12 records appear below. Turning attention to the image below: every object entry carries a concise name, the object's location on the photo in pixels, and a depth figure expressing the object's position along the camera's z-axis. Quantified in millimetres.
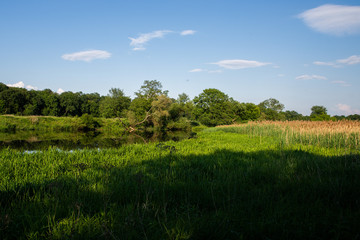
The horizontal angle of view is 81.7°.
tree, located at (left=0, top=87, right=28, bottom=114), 56688
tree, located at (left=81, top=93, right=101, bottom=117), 79381
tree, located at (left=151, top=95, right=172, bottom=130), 41344
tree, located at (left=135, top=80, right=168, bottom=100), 66062
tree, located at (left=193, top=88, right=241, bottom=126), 50000
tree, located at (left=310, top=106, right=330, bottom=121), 86706
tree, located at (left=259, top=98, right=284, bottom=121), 78812
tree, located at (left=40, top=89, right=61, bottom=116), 67750
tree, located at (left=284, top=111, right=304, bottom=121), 119825
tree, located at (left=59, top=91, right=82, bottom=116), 72588
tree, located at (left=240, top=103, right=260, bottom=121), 58575
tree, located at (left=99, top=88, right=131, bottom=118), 57406
